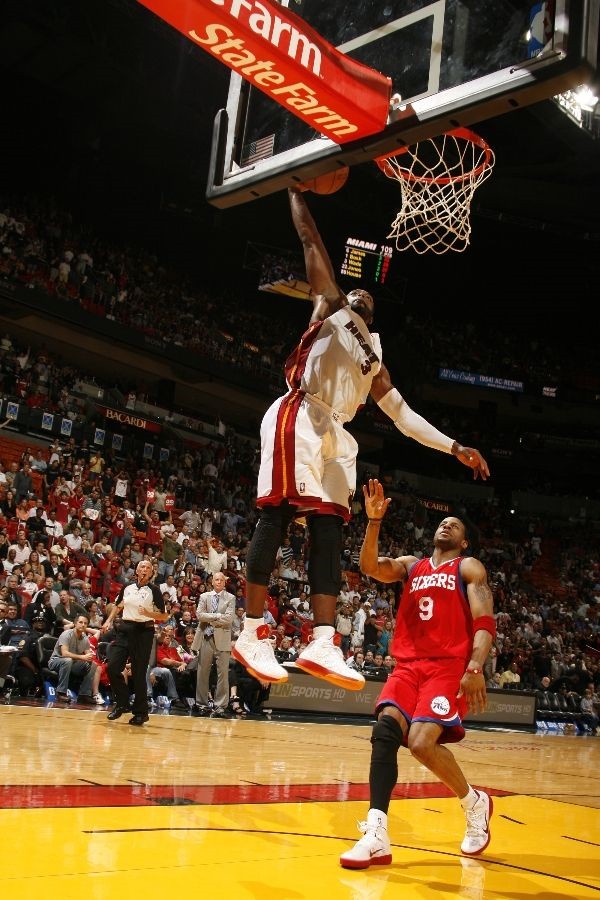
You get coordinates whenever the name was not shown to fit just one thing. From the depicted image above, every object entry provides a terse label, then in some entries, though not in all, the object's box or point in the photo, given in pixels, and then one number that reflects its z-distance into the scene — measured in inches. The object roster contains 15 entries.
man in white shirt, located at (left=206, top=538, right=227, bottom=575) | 617.3
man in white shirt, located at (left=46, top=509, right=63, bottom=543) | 584.7
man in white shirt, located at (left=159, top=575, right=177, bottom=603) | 553.0
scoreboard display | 1019.3
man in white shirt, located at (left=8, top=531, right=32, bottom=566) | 528.7
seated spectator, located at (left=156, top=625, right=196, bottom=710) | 491.2
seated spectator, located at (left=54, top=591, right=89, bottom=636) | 457.4
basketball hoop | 283.7
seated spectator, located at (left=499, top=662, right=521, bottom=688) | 738.2
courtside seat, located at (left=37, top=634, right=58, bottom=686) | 436.8
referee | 380.8
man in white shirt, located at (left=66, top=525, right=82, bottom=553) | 584.2
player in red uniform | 179.3
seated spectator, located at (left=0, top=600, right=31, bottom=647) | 428.1
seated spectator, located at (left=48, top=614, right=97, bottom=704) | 431.5
